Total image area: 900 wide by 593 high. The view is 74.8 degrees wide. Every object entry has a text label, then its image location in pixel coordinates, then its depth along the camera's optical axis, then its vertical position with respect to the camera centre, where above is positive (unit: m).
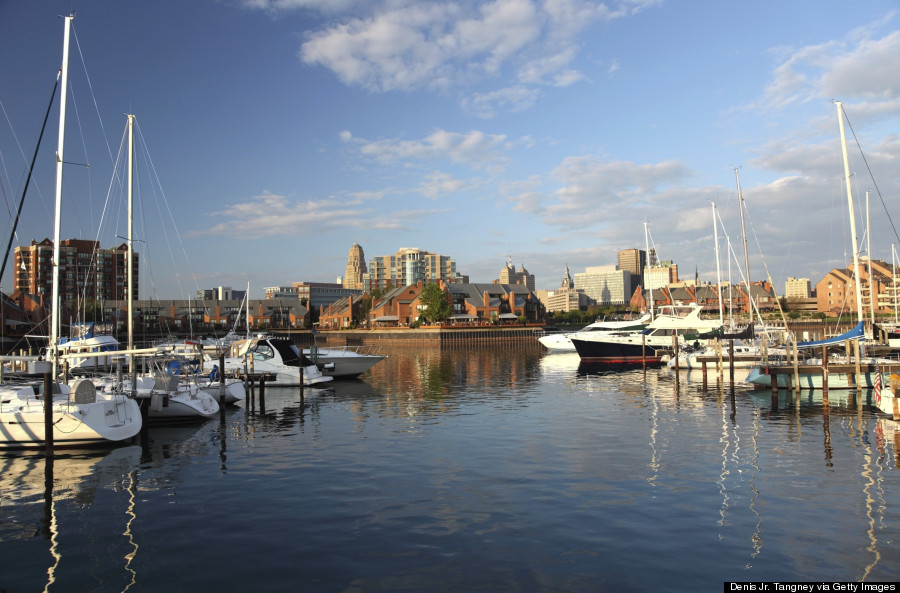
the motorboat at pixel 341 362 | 47.72 -3.70
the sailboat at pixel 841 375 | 31.48 -4.00
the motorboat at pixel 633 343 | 60.44 -3.34
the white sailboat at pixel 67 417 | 20.84 -3.39
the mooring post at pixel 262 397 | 32.29 -4.38
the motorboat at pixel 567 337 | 72.78 -3.18
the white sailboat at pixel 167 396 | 27.58 -3.56
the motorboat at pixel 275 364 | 42.78 -3.28
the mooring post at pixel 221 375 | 30.56 -2.91
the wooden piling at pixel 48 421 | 19.08 -3.16
